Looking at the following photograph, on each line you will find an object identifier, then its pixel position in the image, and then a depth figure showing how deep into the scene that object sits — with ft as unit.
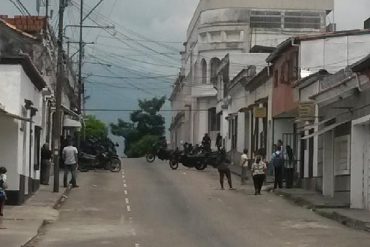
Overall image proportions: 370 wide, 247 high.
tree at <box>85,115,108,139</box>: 280.84
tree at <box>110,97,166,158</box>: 347.77
